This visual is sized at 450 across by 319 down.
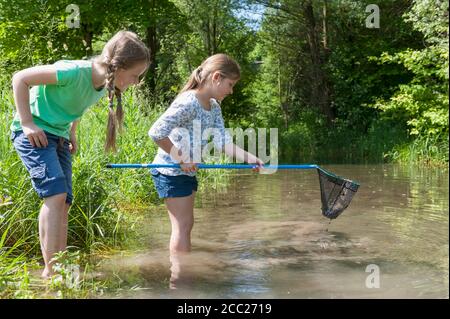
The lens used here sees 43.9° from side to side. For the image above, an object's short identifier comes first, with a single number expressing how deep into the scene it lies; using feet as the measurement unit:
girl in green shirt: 9.56
